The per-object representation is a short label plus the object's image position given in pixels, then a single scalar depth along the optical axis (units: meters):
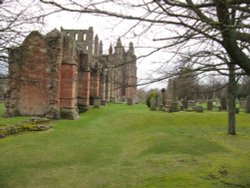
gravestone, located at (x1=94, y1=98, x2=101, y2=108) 31.53
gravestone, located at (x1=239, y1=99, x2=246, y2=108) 39.38
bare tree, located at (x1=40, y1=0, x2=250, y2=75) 4.56
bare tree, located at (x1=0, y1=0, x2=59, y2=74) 8.49
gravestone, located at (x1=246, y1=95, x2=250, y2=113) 29.62
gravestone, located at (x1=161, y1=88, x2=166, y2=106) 34.78
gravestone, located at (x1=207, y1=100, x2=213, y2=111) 33.75
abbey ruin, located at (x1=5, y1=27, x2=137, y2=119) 22.50
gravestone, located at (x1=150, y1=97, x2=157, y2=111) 31.27
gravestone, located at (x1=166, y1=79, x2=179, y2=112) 28.34
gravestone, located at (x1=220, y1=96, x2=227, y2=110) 34.20
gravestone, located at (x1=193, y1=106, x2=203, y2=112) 28.82
